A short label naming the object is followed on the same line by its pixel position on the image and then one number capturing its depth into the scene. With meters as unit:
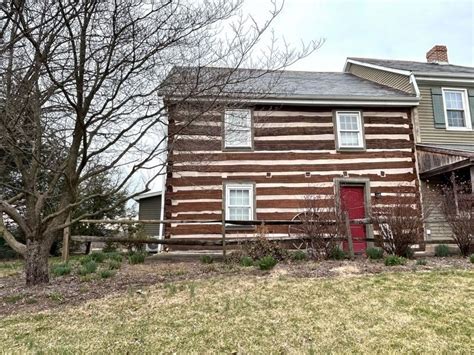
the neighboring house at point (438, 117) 11.67
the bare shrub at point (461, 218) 8.34
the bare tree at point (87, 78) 5.05
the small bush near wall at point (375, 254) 8.11
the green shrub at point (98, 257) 9.40
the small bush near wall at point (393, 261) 7.18
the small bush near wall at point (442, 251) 8.96
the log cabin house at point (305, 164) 11.21
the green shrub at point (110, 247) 13.95
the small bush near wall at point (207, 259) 8.72
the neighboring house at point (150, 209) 19.13
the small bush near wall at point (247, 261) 7.68
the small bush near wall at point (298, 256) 8.25
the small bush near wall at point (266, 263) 6.93
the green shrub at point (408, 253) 8.20
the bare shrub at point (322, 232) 8.27
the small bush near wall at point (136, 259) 9.21
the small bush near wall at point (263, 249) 8.13
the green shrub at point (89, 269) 7.54
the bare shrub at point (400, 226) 7.98
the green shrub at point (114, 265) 8.24
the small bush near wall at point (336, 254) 8.19
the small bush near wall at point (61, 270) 7.46
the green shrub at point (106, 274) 7.07
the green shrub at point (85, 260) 9.16
